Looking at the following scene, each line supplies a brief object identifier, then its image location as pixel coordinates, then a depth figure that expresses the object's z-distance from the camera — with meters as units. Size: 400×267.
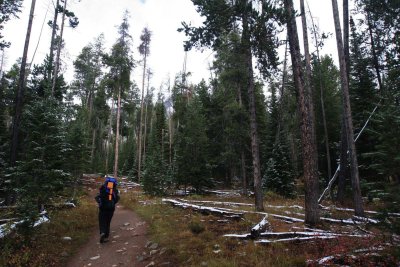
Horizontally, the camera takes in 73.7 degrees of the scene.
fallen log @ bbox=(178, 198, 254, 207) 16.55
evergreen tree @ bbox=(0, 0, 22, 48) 15.97
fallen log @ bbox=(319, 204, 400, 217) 13.69
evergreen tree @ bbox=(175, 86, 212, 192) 22.33
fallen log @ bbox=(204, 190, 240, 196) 23.08
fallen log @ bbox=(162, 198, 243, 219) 10.44
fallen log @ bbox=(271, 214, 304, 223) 10.03
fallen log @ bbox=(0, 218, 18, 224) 8.34
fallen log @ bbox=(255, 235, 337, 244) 6.82
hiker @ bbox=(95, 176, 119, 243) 9.05
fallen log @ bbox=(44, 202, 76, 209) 12.39
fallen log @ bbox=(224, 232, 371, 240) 7.20
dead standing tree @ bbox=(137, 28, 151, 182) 33.19
